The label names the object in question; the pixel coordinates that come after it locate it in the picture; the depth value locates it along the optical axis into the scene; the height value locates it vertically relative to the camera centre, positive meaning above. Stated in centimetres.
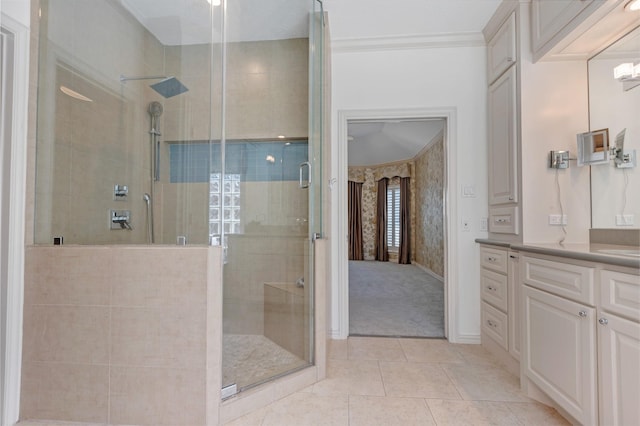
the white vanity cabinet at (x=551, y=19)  172 +127
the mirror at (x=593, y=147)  188 +48
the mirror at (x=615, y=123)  178 +62
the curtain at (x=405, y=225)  701 -13
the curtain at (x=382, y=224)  741 -11
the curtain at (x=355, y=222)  766 -6
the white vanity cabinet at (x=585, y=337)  111 -53
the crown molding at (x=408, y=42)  260 +162
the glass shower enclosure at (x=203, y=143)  175 +57
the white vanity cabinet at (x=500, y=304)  201 -63
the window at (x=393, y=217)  729 +7
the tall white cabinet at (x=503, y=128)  217 +73
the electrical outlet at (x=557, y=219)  205 +1
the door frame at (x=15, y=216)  144 +2
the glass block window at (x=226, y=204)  188 +11
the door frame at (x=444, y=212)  257 +11
